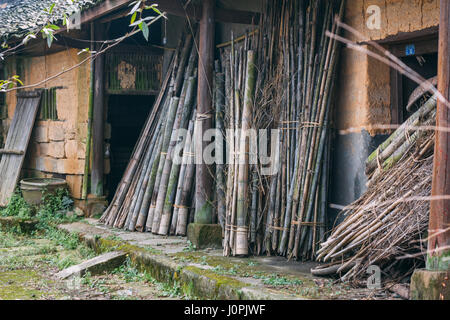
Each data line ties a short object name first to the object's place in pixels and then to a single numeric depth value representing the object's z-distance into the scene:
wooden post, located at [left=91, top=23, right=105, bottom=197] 8.38
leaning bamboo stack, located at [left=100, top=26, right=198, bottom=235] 6.67
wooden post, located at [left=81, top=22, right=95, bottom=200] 8.44
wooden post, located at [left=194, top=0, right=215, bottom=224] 6.08
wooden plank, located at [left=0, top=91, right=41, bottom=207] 9.52
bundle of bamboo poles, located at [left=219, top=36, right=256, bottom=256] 5.47
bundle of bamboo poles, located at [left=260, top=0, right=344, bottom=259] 5.30
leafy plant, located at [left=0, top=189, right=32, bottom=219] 8.45
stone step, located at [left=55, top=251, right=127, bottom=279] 5.60
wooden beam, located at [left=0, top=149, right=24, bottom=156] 9.65
